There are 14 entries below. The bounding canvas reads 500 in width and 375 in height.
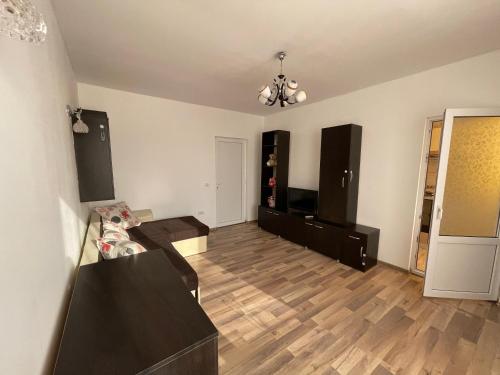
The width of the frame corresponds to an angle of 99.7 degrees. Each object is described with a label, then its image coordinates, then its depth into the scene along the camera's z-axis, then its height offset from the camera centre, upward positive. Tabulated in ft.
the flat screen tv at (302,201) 12.95 -2.44
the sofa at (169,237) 6.50 -3.38
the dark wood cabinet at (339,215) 10.17 -2.77
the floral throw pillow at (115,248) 5.60 -2.37
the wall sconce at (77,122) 6.91 +1.26
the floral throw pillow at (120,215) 9.96 -2.62
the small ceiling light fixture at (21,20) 1.78 +1.24
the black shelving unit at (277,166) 14.69 -0.25
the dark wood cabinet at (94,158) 7.41 +0.08
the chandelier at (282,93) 7.19 +2.47
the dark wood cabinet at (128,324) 2.55 -2.40
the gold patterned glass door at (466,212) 7.47 -1.75
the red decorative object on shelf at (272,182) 15.27 -1.44
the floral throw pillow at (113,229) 6.87 -2.28
